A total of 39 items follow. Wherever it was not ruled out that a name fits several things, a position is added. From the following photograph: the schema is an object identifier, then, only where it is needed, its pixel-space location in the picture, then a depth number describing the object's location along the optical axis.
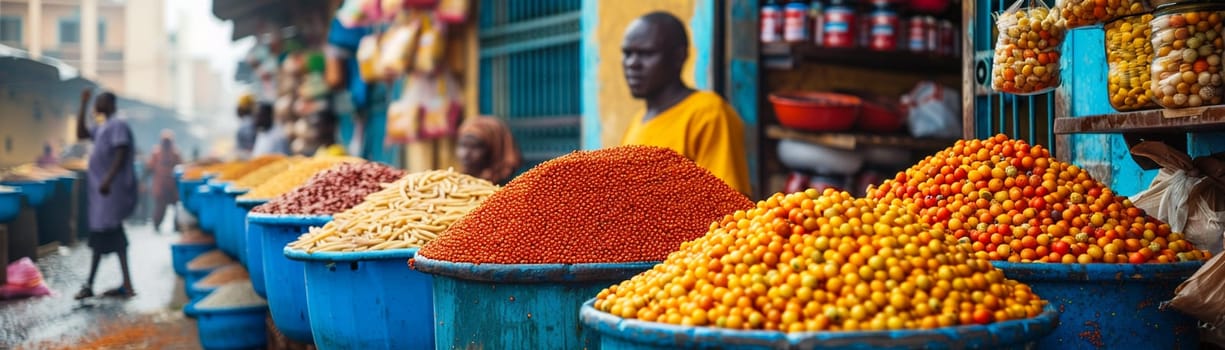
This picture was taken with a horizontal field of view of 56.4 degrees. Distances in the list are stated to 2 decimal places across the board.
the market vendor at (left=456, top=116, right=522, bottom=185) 6.25
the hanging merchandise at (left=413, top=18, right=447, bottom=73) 8.80
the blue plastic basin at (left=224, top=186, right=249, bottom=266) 6.00
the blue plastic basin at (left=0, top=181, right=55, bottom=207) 9.61
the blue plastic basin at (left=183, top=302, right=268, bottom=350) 5.32
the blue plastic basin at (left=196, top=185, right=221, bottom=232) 7.68
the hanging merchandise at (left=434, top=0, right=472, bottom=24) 8.54
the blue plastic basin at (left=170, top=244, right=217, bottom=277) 8.41
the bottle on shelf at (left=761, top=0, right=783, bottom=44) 5.92
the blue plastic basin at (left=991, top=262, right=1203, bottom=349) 2.23
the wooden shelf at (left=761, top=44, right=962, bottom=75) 6.04
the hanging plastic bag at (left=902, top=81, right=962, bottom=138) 6.18
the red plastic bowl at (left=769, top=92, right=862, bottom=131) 5.76
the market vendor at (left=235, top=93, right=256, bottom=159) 15.71
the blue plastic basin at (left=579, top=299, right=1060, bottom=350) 1.71
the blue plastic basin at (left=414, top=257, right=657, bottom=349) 2.56
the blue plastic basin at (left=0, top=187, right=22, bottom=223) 8.03
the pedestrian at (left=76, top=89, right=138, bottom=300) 8.58
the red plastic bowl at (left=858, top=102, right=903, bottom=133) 6.08
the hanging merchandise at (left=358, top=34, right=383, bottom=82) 10.17
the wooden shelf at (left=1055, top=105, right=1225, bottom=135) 2.30
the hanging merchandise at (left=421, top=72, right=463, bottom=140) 9.00
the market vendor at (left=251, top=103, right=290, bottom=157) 12.05
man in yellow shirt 4.88
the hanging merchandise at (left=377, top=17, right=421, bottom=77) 8.99
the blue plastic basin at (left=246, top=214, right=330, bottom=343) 3.96
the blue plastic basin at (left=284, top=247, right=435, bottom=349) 3.23
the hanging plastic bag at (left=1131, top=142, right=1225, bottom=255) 2.51
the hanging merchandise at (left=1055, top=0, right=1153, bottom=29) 2.56
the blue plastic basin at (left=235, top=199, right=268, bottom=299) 4.66
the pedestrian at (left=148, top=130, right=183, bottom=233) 17.54
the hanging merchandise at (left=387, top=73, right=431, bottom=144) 9.13
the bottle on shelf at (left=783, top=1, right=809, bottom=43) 5.84
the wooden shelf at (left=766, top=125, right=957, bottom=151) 5.73
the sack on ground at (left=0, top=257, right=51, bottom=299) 8.26
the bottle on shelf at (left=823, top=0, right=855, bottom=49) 5.91
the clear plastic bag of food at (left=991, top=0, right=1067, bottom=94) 2.89
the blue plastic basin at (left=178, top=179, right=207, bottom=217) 9.69
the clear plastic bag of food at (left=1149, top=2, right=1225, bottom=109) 2.36
